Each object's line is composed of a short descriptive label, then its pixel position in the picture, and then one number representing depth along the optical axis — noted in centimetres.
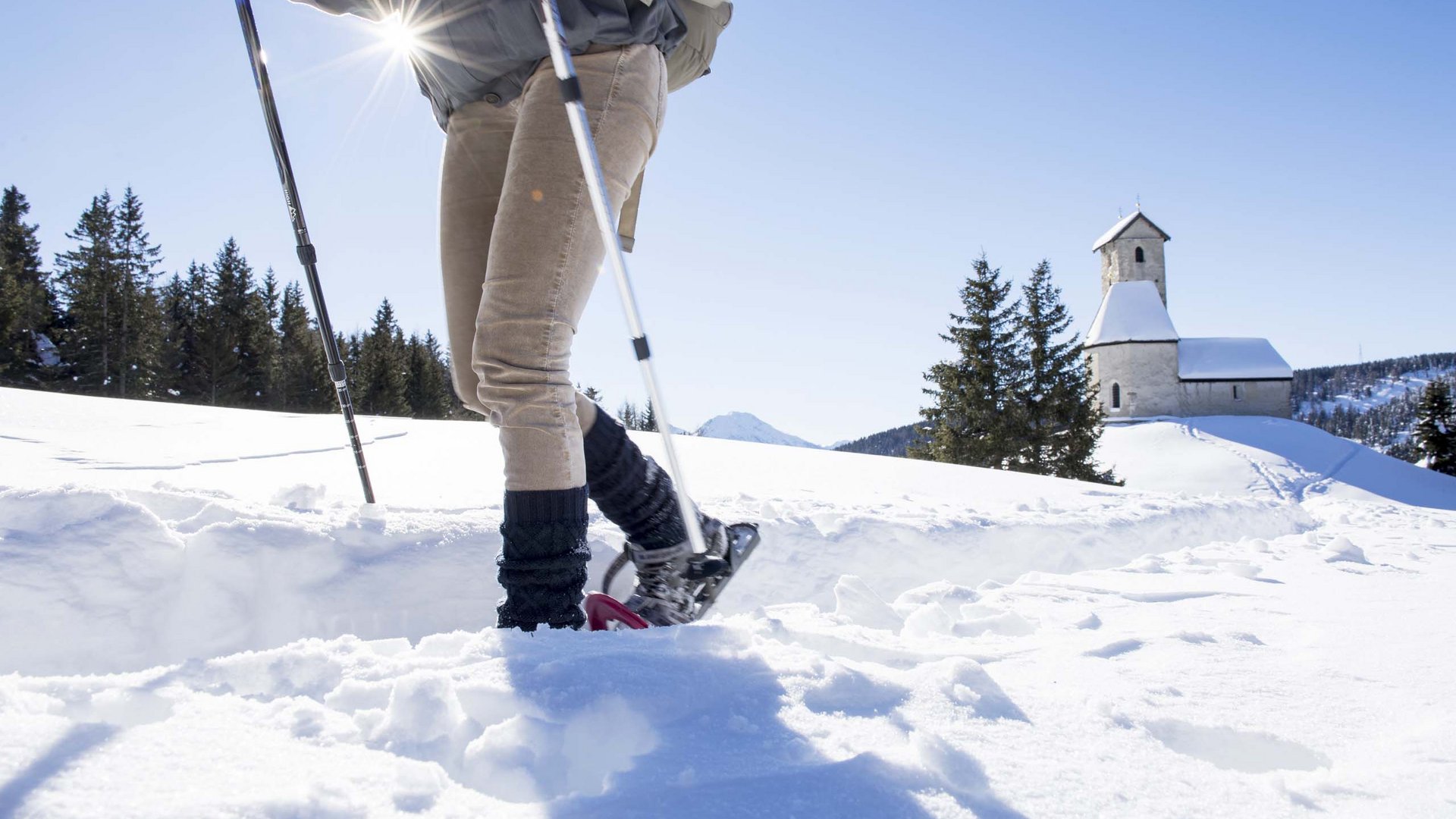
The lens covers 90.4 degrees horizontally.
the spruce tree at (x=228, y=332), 3675
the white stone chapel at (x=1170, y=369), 3869
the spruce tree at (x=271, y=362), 3928
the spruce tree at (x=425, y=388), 5116
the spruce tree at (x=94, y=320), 3275
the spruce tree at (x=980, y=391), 2442
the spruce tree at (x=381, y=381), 4338
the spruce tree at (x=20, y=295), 2923
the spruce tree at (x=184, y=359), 3600
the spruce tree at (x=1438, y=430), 3716
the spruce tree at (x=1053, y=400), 2470
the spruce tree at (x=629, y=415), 6015
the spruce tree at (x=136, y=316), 3325
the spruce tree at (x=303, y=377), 4184
